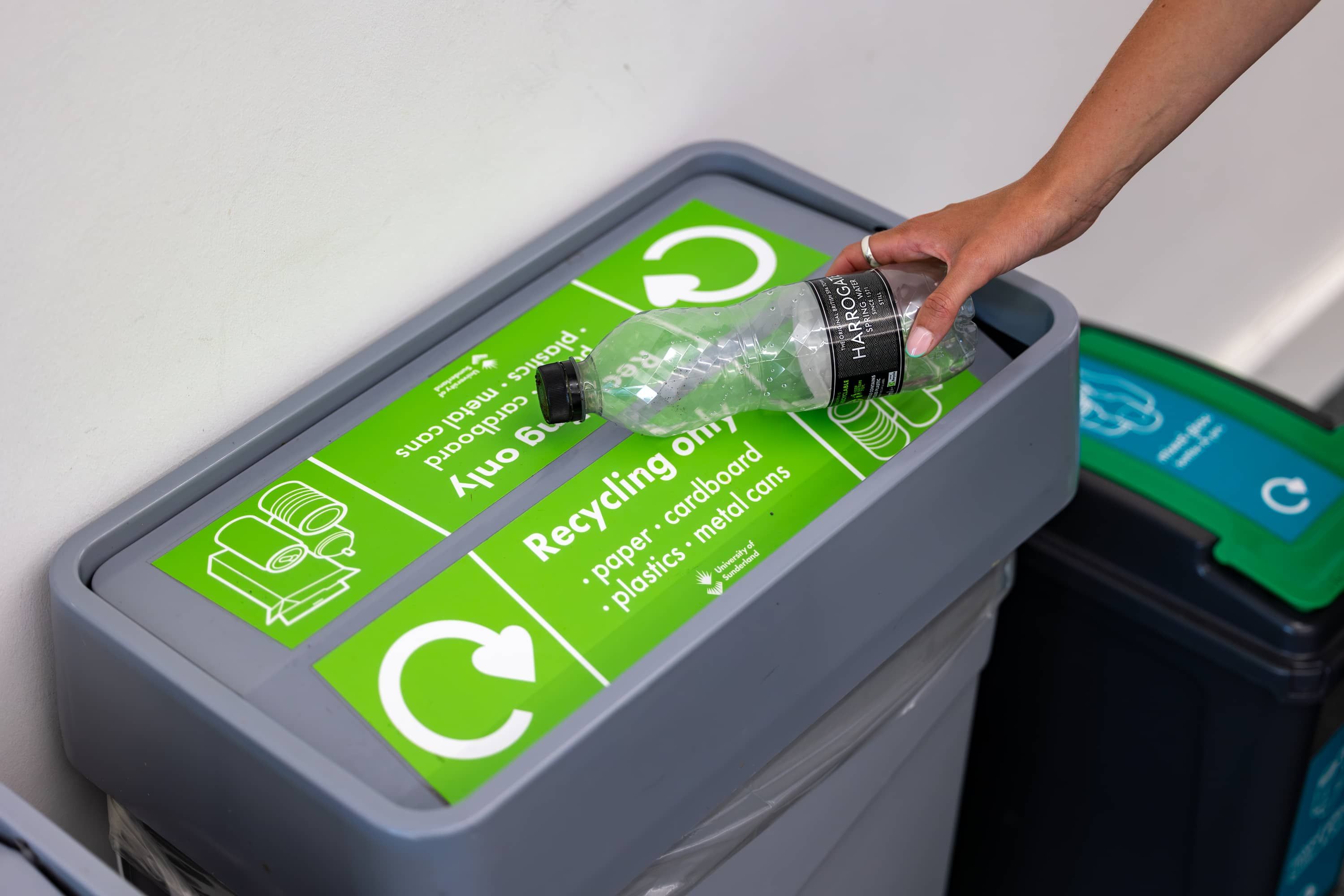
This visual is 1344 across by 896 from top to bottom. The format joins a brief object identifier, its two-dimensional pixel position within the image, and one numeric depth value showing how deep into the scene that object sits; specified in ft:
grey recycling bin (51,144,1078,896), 1.98
